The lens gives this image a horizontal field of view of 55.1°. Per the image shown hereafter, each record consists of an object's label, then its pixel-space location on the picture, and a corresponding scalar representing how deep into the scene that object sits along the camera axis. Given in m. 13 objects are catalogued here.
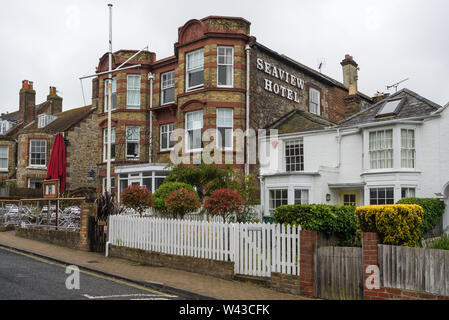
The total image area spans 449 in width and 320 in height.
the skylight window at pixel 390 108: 19.93
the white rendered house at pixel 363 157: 18.44
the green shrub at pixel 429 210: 16.45
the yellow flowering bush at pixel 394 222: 8.25
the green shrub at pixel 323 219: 9.81
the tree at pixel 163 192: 16.06
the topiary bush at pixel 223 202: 12.13
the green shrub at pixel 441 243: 8.45
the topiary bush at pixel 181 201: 13.27
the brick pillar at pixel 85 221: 15.32
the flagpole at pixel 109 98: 18.34
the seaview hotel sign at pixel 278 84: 23.98
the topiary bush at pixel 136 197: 14.61
